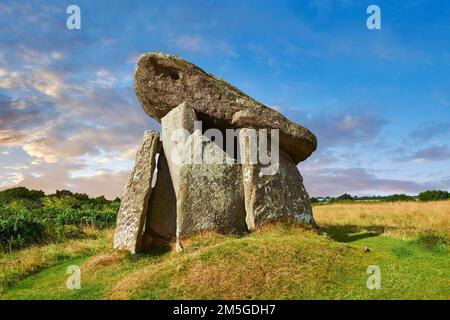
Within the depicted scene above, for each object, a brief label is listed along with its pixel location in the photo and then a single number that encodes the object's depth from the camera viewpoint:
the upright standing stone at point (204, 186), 14.17
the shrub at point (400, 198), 51.03
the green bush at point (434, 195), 46.34
